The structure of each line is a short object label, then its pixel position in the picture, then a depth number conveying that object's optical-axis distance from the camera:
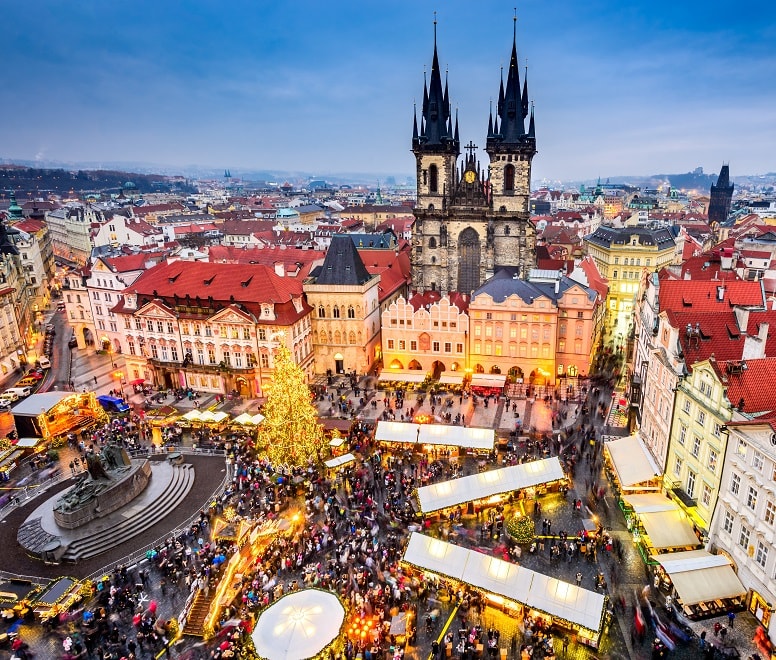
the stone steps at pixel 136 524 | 34.97
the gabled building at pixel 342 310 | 64.19
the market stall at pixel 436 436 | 44.66
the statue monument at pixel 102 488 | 36.78
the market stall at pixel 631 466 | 38.56
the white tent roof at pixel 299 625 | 23.67
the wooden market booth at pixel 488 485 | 37.09
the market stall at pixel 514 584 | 26.70
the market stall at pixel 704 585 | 28.38
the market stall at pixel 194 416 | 51.75
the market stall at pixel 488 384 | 58.78
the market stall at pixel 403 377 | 60.94
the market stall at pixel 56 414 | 49.39
